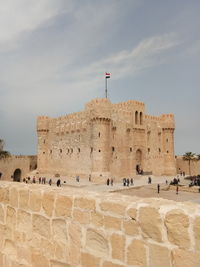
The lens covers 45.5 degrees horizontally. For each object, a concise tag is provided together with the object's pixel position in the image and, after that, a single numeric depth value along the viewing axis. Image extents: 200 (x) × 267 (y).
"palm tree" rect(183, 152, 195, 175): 36.22
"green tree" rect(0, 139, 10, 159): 34.79
